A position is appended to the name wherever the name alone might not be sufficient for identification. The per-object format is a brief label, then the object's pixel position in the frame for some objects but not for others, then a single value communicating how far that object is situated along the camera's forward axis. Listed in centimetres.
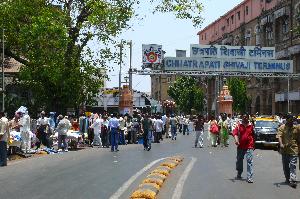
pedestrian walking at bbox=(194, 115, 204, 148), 2913
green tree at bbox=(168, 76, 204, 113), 9544
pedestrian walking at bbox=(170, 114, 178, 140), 3781
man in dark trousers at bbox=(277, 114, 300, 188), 1363
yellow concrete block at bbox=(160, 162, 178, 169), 1719
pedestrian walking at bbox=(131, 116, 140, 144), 3216
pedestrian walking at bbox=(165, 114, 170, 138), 3942
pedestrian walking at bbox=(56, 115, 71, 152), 2555
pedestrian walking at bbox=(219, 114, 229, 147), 2969
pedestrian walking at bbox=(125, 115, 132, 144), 3231
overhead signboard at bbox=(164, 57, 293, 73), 5134
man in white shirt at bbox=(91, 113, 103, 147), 2923
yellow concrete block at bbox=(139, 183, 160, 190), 1216
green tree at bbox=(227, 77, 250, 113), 7200
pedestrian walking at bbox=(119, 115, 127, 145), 3095
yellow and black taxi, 2883
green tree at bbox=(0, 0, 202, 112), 3231
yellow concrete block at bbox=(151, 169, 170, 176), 1495
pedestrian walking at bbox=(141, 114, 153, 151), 2558
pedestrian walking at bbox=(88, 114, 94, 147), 2985
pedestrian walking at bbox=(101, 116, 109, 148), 2958
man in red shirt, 1452
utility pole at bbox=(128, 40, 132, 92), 4842
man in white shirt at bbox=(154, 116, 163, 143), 3341
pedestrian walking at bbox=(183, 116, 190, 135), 4944
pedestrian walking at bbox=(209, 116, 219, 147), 2934
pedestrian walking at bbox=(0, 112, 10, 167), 1819
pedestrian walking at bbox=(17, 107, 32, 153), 2261
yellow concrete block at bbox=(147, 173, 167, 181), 1394
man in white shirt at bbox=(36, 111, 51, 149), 2675
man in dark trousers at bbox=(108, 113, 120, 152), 2525
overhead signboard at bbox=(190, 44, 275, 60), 5281
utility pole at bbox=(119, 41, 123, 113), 6338
